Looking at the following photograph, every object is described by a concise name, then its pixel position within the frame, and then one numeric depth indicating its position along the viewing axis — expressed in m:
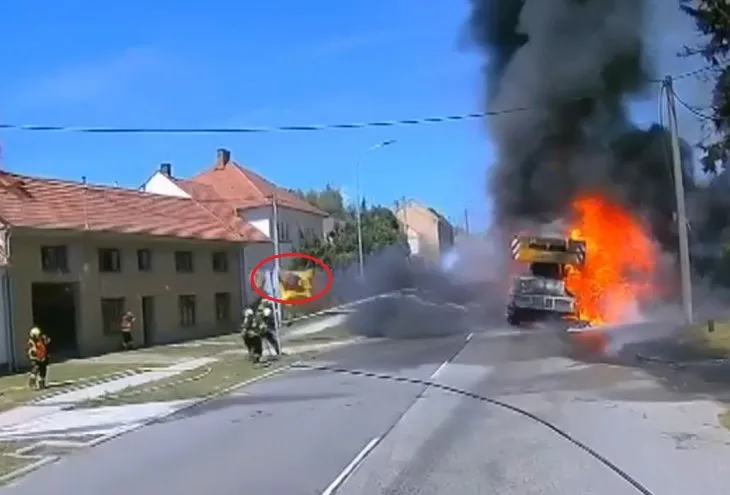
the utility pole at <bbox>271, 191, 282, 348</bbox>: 35.74
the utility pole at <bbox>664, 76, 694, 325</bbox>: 28.95
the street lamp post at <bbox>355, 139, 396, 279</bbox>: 50.94
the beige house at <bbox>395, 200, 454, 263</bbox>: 97.85
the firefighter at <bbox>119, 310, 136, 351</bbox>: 35.09
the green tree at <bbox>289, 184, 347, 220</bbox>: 99.06
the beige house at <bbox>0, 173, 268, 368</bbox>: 30.66
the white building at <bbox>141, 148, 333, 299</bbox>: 55.88
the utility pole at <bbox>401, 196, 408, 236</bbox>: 98.81
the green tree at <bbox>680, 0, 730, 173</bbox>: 18.08
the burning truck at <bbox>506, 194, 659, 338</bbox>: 33.47
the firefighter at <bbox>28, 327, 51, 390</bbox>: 21.86
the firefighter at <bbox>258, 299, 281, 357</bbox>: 26.80
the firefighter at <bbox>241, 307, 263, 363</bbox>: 26.05
